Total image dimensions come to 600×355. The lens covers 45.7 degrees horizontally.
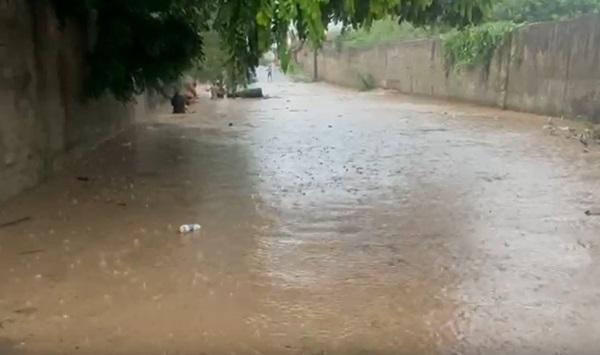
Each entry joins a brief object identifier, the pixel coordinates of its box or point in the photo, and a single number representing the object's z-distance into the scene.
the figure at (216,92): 23.87
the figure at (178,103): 17.50
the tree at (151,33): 8.98
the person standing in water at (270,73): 40.66
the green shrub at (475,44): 18.88
